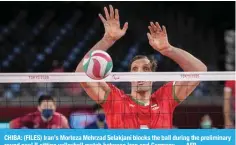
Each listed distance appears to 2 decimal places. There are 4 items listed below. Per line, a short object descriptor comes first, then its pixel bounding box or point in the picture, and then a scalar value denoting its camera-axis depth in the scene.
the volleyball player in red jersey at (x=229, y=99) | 12.24
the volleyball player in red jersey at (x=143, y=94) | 8.09
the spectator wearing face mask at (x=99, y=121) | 11.99
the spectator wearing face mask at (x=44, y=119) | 10.60
